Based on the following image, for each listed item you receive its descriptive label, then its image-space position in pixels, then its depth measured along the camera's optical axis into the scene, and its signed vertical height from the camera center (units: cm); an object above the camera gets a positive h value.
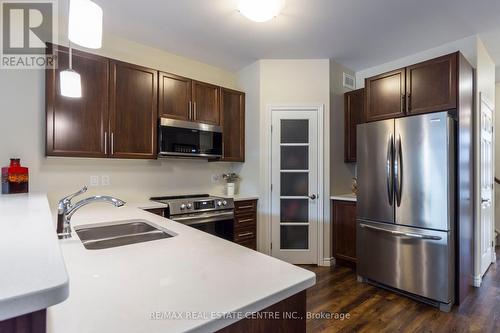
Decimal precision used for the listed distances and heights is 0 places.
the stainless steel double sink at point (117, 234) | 160 -43
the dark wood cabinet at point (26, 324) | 39 -23
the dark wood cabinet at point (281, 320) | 78 -48
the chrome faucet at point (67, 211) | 137 -23
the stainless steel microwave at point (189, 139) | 296 +33
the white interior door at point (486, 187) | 294 -23
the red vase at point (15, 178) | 216 -9
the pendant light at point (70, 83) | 175 +55
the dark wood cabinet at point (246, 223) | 330 -70
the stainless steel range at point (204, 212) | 283 -50
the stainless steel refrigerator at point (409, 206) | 232 -36
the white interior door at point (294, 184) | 346 -22
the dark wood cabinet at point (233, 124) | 355 +59
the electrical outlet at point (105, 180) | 286 -14
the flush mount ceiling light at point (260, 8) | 219 +132
